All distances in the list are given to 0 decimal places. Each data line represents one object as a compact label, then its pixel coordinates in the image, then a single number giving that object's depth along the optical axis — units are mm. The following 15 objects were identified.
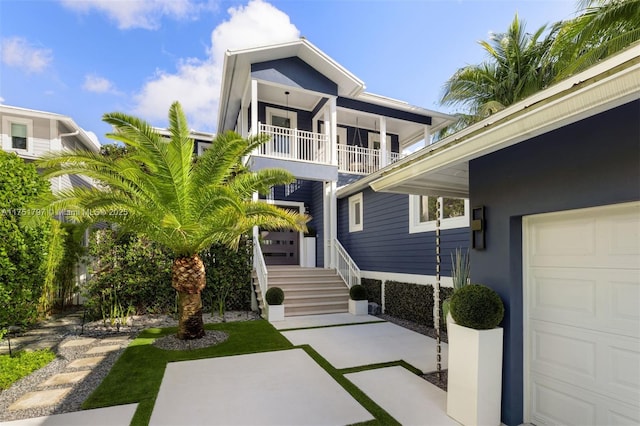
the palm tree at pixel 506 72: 12655
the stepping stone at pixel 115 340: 6088
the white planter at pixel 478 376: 2955
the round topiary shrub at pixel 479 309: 2988
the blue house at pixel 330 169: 8055
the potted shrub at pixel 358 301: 8367
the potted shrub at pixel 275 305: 7711
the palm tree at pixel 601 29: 7219
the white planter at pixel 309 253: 11516
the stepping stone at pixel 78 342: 5872
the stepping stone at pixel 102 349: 5477
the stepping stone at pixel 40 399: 3600
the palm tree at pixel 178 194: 5254
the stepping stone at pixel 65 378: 4199
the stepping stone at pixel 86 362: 4859
